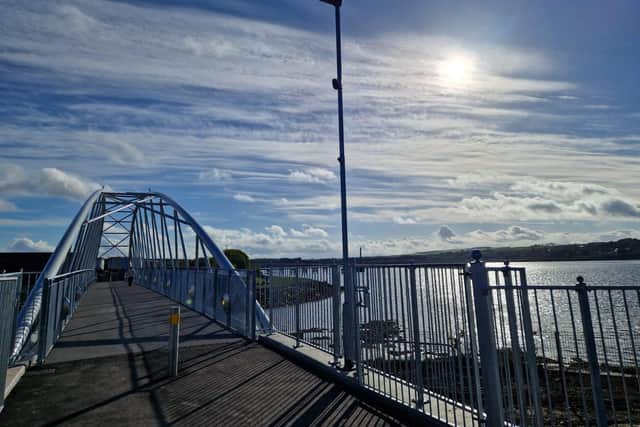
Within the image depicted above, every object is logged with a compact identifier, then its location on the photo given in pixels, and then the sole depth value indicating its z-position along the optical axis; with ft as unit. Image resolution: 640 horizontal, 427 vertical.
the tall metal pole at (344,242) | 21.23
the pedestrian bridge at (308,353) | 13.52
